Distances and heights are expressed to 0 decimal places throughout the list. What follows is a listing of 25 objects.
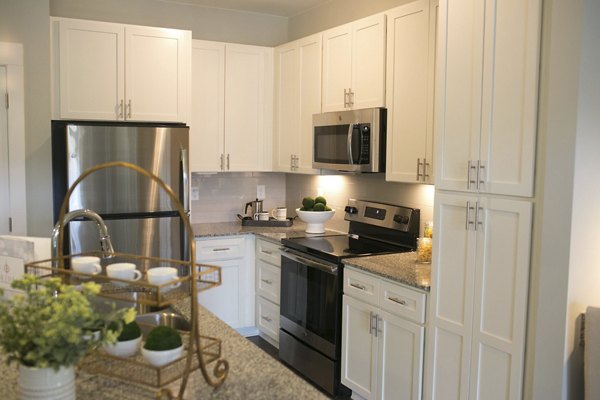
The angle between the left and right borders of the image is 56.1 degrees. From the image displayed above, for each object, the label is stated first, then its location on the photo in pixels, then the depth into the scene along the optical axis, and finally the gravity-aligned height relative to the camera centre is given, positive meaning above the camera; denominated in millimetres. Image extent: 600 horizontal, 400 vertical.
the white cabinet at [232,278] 4305 -936
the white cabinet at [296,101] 4176 +460
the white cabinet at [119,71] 3824 +598
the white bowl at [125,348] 1521 -519
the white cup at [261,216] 4766 -485
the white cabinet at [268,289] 4188 -990
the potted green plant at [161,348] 1379 -471
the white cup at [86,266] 1463 -287
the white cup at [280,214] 4848 -470
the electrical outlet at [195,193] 4809 -301
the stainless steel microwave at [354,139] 3459 +136
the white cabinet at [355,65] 3479 +628
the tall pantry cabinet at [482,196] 2271 -143
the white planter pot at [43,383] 1223 -500
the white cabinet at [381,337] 2809 -939
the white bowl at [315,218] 4207 -438
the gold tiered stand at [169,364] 1306 -488
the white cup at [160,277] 1331 -283
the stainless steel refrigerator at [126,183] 3635 -176
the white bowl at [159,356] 1378 -487
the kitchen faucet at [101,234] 1737 -255
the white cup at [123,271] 1406 -288
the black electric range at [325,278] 3379 -754
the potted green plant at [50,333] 1179 -380
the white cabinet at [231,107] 4457 +416
